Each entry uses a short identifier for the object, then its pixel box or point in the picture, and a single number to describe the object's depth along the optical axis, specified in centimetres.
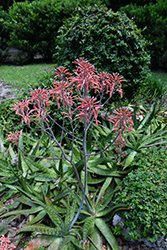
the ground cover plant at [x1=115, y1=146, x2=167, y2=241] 186
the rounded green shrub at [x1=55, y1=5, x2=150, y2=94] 363
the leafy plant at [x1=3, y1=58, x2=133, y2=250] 155
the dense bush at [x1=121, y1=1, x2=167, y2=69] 757
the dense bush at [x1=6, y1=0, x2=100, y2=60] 816
